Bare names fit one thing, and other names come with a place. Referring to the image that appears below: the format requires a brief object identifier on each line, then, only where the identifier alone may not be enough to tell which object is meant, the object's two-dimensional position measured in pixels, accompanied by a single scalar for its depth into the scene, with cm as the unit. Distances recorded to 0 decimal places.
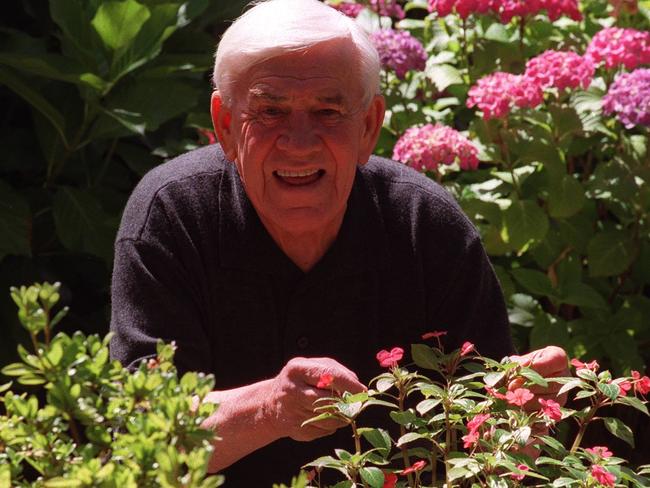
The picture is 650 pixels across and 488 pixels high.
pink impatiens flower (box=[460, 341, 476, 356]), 210
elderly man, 237
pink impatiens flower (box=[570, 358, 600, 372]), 209
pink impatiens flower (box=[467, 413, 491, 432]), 201
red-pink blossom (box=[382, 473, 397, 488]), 200
